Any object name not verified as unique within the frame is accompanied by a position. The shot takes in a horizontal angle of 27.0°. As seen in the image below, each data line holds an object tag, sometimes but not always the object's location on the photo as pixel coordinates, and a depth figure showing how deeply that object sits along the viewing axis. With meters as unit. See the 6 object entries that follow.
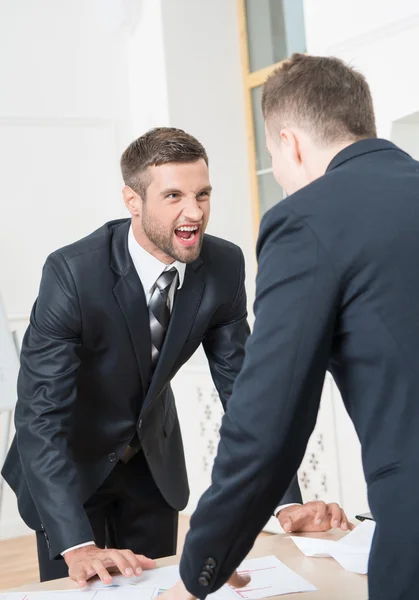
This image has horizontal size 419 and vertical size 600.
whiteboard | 4.61
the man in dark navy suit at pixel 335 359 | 1.28
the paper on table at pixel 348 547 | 1.89
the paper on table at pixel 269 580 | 1.78
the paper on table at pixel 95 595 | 1.75
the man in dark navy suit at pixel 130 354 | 2.25
